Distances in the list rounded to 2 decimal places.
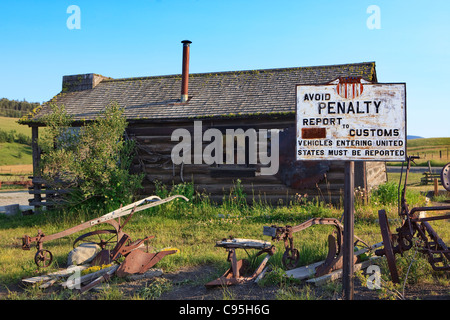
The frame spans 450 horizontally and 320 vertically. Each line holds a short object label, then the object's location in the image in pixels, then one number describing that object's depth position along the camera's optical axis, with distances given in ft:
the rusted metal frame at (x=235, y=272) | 16.97
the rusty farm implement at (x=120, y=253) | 19.03
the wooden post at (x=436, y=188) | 49.20
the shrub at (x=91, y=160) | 33.63
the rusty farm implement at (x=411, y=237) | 16.46
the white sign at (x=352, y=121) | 14.69
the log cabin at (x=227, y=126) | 36.55
